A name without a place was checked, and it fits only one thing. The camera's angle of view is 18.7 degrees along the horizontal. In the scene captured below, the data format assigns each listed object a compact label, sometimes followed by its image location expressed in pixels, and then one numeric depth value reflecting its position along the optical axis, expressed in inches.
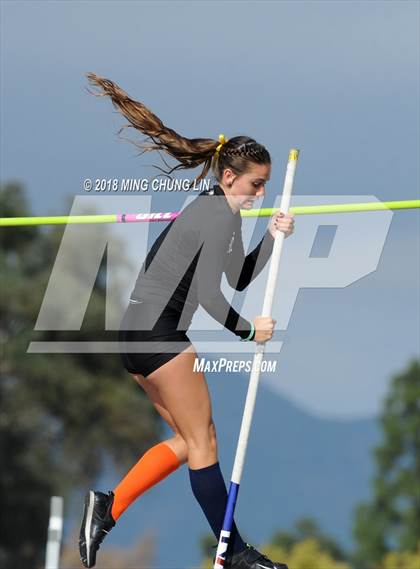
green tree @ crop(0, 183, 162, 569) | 868.0
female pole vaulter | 197.9
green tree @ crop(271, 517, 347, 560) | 823.1
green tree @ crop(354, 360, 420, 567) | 770.8
